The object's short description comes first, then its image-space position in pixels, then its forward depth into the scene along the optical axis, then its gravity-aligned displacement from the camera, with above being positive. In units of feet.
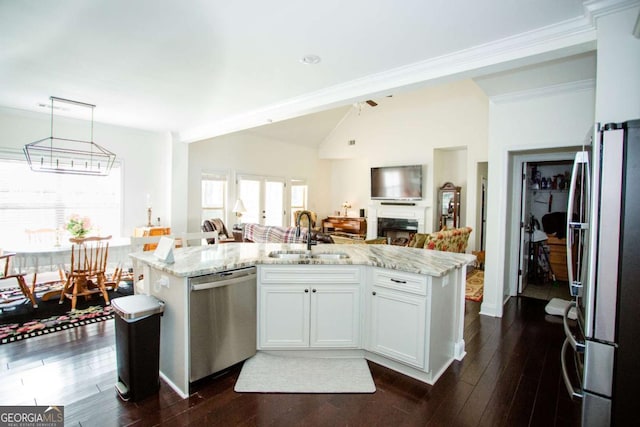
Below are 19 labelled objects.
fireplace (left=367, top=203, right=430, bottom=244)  26.24 -1.07
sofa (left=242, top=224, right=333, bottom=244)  14.98 -1.48
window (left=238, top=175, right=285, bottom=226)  26.23 +0.54
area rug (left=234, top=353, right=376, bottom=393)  7.59 -4.28
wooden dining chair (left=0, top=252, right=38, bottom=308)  11.83 -2.83
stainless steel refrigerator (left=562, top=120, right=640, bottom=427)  5.16 -1.16
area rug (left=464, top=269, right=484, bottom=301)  15.26 -4.05
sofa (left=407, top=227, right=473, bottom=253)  15.02 -1.59
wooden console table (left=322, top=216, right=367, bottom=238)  29.94 -1.78
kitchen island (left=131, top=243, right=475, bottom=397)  7.75 -2.55
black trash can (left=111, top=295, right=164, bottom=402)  7.13 -3.28
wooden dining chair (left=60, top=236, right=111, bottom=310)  12.93 -2.77
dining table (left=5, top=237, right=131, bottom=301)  12.35 -2.32
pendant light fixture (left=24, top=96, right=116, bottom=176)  16.51 +2.47
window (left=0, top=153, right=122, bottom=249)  15.76 -0.03
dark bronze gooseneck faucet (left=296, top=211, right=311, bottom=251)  9.00 -0.85
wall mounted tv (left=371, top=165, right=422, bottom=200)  25.79 +2.11
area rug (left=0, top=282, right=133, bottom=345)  10.55 -4.28
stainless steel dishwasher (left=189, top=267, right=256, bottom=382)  7.38 -2.83
